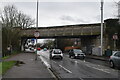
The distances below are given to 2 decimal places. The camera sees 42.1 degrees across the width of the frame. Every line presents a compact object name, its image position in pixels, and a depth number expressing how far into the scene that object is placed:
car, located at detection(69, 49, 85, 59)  23.31
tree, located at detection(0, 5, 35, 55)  26.22
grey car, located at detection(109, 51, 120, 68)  12.31
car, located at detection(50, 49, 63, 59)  23.43
